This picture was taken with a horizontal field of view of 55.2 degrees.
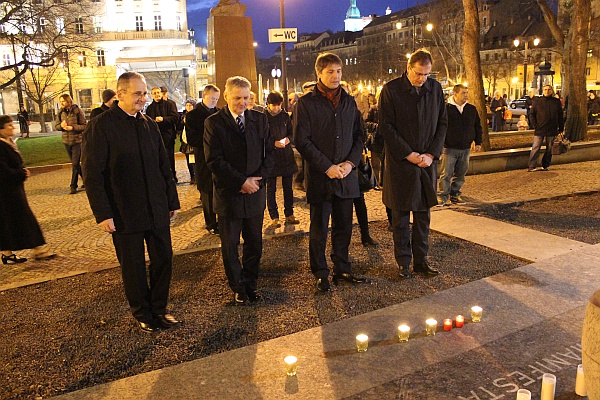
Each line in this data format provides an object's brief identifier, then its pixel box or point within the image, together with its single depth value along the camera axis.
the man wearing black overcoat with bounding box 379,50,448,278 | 5.72
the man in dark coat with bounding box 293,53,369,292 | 5.42
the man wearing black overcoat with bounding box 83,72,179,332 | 4.46
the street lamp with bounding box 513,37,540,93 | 36.88
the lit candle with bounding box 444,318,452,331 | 4.55
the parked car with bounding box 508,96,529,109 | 38.84
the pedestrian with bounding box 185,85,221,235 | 7.59
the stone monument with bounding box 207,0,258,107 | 13.09
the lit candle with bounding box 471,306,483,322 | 4.71
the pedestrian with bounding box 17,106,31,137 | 34.53
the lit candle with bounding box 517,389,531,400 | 3.08
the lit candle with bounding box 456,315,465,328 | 4.63
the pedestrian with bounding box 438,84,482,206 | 9.33
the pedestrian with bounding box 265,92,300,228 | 7.94
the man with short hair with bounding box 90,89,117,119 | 9.20
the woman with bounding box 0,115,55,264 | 6.71
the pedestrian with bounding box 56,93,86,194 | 11.72
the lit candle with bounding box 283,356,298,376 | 3.88
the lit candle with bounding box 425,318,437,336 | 4.48
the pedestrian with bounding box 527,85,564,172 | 12.09
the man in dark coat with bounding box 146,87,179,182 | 11.48
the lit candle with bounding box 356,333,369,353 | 4.23
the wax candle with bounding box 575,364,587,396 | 3.48
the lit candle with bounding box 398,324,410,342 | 4.39
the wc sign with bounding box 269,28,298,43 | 15.34
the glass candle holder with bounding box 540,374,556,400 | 3.28
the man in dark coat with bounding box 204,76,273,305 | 5.07
